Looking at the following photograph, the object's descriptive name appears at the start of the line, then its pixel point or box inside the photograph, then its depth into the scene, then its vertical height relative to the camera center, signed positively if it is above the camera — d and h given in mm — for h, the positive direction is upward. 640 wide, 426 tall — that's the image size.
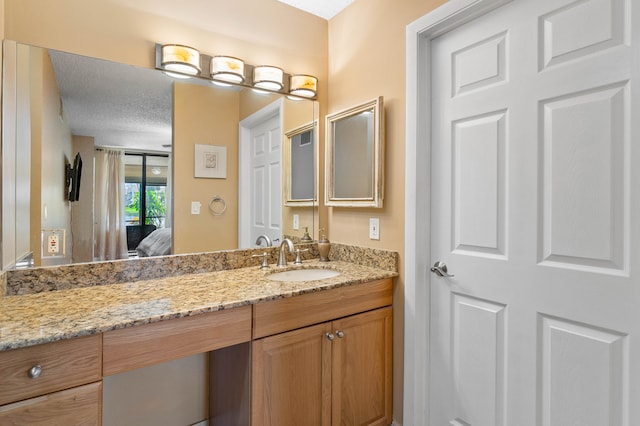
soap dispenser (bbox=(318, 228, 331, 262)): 2182 -223
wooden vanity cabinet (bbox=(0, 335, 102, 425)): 913 -494
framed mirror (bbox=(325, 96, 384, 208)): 1863 +353
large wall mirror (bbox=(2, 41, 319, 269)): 1367 +264
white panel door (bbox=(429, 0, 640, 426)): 1109 -9
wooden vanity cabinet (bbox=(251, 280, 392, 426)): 1395 -687
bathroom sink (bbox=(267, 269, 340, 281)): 1908 -354
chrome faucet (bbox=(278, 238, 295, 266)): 1992 -242
